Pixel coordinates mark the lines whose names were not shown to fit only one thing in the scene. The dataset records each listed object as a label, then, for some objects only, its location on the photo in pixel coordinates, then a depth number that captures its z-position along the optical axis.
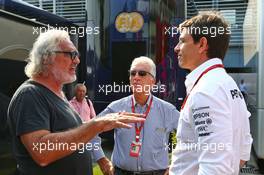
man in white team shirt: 1.58
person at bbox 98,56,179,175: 2.96
